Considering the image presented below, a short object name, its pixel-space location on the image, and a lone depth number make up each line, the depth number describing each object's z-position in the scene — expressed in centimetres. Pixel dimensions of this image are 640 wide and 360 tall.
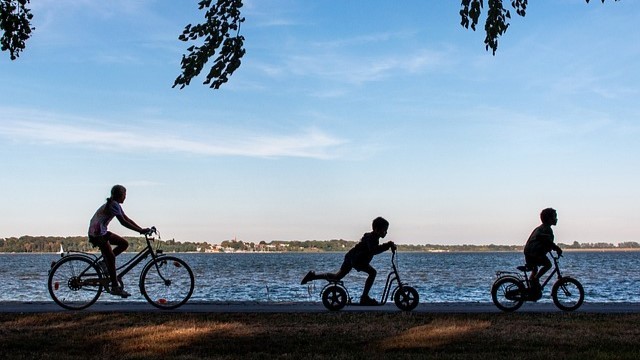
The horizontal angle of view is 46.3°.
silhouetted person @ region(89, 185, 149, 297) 1114
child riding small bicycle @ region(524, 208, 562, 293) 1222
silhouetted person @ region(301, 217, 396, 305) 1194
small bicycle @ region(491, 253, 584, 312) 1245
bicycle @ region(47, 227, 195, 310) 1160
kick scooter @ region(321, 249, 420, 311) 1205
